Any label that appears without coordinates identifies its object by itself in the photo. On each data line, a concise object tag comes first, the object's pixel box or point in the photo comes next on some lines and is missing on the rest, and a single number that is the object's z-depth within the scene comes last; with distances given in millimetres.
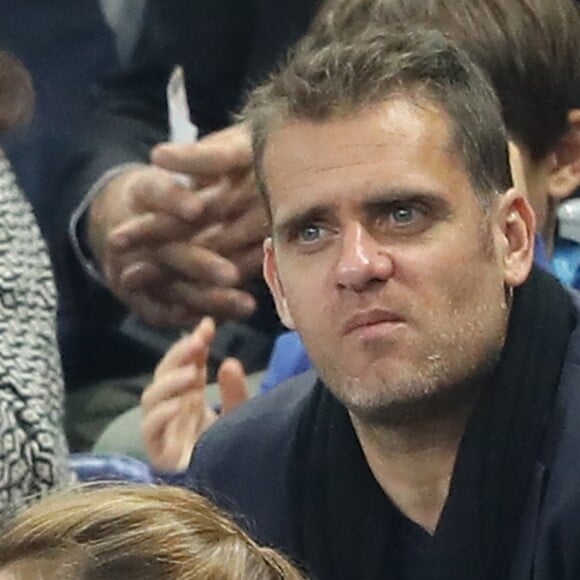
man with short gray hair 6412
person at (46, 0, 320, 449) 6927
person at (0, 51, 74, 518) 6635
